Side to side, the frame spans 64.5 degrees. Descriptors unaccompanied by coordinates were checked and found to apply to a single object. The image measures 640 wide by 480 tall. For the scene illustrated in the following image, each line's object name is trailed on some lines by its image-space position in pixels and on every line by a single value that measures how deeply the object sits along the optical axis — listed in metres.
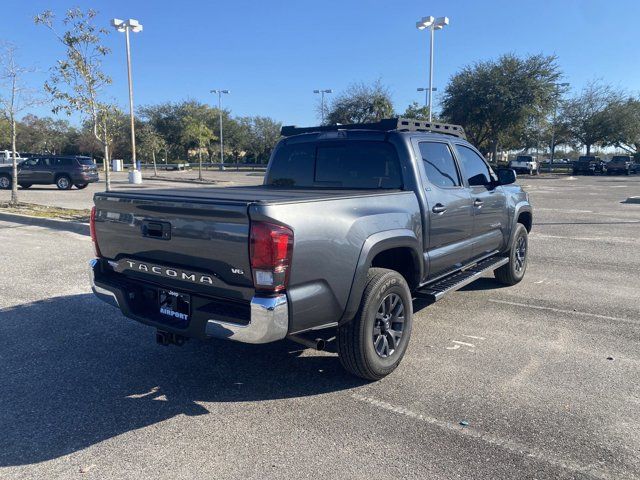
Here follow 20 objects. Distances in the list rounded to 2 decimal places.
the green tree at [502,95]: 38.34
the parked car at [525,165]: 43.41
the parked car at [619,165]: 46.19
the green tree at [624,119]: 51.62
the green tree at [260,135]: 70.81
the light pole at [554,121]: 39.41
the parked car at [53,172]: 22.98
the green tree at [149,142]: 35.62
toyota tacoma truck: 3.11
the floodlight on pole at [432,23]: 26.52
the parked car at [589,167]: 46.94
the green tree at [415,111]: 47.67
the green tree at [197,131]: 32.62
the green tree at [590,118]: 52.53
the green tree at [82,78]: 12.55
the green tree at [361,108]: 43.50
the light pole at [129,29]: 23.02
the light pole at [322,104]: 53.50
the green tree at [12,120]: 13.71
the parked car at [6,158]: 32.03
